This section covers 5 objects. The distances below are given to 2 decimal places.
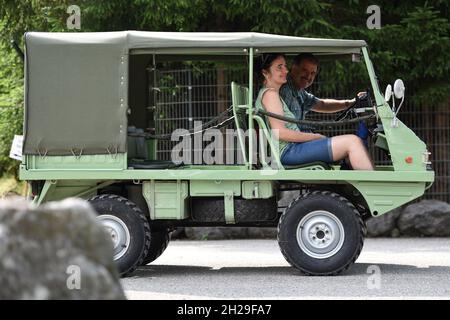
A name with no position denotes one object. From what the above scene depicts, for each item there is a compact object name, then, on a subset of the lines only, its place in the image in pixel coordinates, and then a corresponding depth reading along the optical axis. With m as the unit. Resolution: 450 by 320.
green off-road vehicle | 10.08
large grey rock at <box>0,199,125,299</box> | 3.70
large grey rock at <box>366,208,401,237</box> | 16.98
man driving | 11.02
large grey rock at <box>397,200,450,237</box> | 16.70
